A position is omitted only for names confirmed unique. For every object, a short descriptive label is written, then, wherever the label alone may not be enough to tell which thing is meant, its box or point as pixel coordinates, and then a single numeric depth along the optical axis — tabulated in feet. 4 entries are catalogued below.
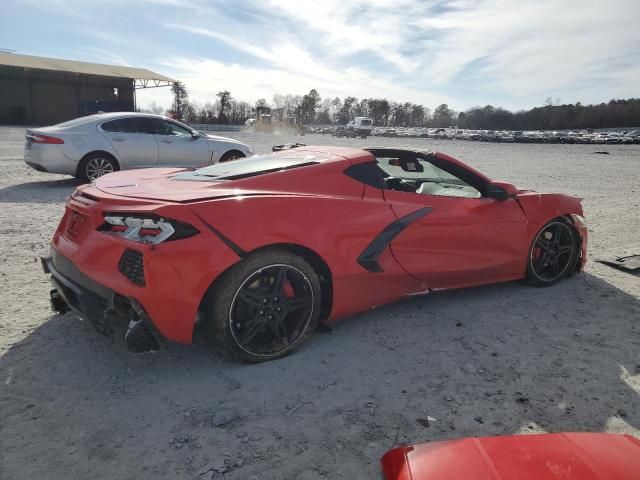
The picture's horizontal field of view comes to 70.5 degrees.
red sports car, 7.93
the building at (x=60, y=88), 117.60
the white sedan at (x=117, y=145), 26.22
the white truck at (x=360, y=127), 180.96
